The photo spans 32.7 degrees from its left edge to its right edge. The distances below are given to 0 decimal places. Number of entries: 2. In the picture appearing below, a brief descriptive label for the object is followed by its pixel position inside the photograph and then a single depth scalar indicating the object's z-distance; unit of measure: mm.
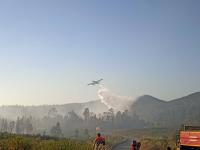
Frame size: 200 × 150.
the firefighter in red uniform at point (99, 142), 22828
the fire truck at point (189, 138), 20250
